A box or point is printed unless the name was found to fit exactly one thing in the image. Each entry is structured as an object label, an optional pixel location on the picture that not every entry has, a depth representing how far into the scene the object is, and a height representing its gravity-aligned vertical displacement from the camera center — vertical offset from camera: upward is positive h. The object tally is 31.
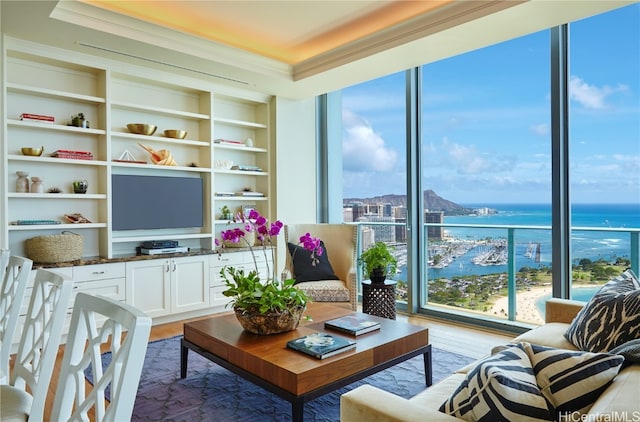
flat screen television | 4.33 +0.07
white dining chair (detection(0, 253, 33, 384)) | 1.68 -0.36
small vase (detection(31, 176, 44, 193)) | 3.85 +0.22
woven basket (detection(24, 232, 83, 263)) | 3.70 -0.34
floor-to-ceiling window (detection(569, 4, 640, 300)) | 3.51 +0.55
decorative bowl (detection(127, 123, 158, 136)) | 4.45 +0.83
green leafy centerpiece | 2.58 -0.56
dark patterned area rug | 2.46 -1.17
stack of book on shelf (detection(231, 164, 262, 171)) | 5.28 +0.50
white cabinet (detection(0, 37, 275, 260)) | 3.83 +0.72
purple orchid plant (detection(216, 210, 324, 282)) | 2.67 -0.15
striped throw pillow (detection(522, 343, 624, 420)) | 1.24 -0.50
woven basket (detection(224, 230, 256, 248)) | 5.08 -0.42
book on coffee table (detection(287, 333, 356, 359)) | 2.26 -0.75
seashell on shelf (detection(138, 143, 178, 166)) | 4.58 +0.56
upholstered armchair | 3.95 -0.57
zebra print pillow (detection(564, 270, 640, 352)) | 1.83 -0.51
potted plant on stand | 4.17 -0.53
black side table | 4.10 -0.87
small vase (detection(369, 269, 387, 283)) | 4.18 -0.66
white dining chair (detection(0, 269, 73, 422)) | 1.43 -0.50
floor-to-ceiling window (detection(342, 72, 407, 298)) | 4.97 +0.57
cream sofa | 1.09 -0.61
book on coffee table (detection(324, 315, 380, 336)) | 2.65 -0.75
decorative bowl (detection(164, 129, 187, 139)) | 4.70 +0.82
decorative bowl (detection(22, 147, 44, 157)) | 3.79 +0.51
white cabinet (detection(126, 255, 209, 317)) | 4.18 -0.77
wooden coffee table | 2.08 -0.80
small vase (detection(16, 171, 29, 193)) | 3.79 +0.24
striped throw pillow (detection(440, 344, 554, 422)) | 1.15 -0.52
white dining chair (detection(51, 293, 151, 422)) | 0.94 -0.37
